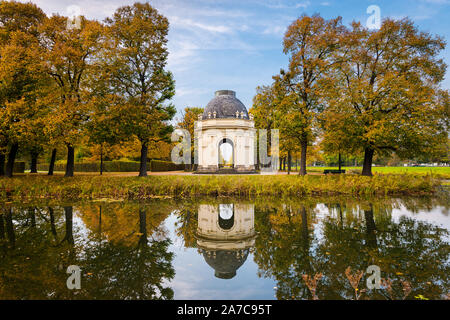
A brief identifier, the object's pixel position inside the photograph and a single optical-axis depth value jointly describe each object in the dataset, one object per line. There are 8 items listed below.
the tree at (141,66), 18.97
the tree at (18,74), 15.95
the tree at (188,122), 46.59
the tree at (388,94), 18.00
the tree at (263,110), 36.62
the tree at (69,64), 17.02
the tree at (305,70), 21.84
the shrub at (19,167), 30.69
